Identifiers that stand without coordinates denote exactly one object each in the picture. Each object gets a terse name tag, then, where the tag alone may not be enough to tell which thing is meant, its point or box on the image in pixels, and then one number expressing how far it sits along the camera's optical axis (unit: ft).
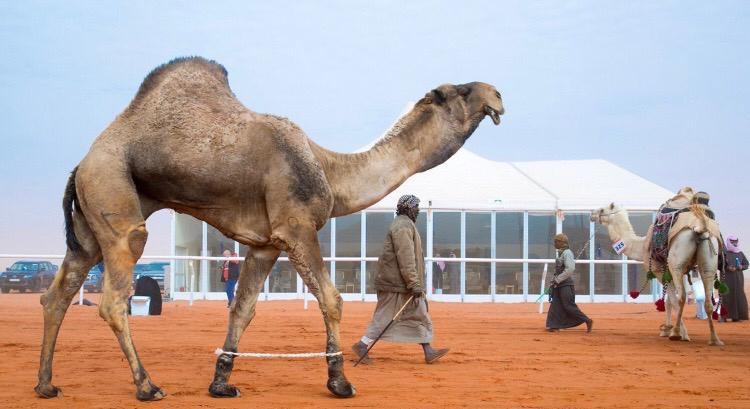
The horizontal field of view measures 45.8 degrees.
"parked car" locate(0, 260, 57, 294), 99.91
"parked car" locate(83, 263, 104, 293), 98.12
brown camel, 23.27
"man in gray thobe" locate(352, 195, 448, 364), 34.32
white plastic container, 60.44
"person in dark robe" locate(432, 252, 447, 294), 86.63
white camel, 43.16
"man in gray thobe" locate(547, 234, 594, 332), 50.85
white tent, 86.94
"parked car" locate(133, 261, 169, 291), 97.82
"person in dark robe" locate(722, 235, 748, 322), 61.57
